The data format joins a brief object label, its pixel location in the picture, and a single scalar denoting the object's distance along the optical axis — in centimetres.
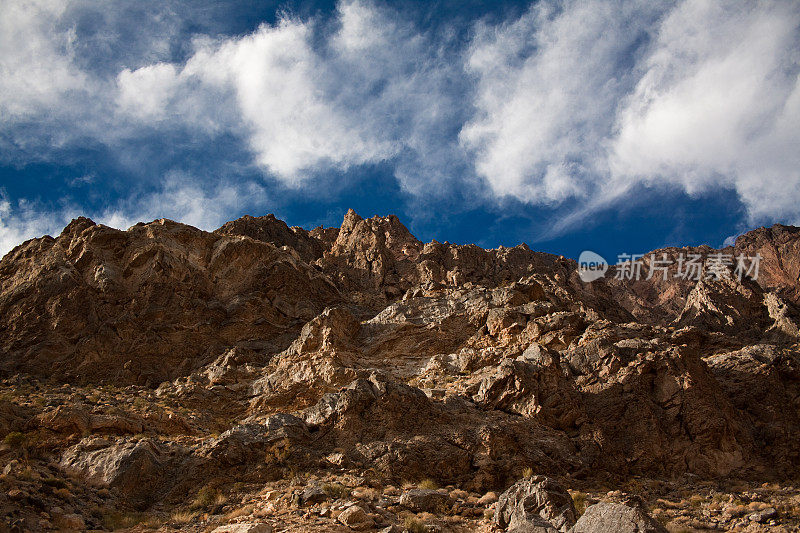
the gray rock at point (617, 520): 990
